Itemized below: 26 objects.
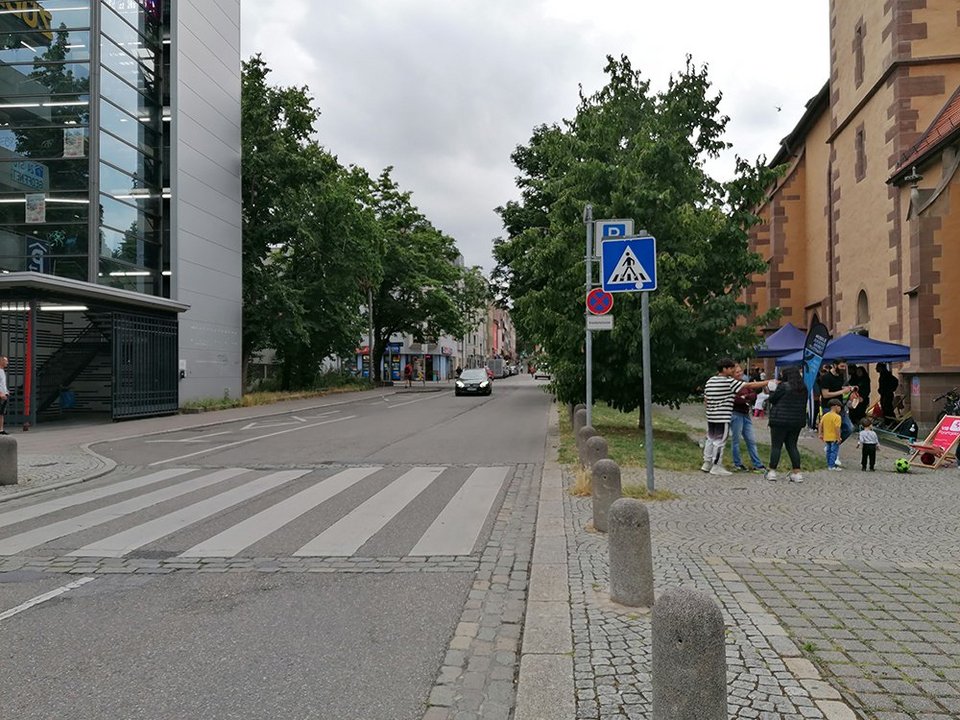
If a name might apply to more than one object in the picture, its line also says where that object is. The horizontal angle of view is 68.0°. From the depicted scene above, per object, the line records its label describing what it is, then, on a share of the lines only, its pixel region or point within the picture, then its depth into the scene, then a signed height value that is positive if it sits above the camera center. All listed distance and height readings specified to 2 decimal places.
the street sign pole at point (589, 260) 10.93 +1.69
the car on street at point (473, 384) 36.94 -1.01
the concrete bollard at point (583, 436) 9.87 -1.03
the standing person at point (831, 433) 10.68 -1.02
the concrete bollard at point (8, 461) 9.37 -1.28
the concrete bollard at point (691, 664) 2.67 -1.14
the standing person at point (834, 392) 11.80 -0.45
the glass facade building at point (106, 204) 21.14 +5.29
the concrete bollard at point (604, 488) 6.38 -1.11
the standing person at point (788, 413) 9.82 -0.67
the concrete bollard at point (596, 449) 8.45 -1.00
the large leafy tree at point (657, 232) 13.07 +2.51
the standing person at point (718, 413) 10.07 -0.68
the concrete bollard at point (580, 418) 12.31 -0.95
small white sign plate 10.39 +0.63
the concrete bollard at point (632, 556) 4.38 -1.19
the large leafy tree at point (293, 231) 30.52 +5.99
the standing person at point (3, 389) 14.90 -0.53
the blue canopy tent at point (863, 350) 16.33 +0.35
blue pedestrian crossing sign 7.45 +1.05
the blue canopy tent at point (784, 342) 21.70 +0.73
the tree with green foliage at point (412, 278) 46.41 +5.84
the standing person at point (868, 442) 10.65 -1.16
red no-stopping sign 10.38 +0.92
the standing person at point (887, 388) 16.61 -0.54
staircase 22.64 +0.03
